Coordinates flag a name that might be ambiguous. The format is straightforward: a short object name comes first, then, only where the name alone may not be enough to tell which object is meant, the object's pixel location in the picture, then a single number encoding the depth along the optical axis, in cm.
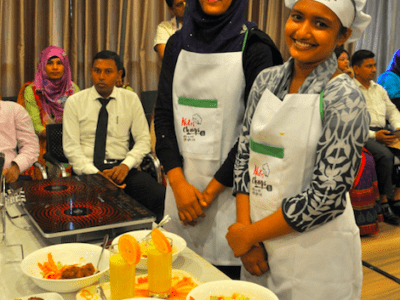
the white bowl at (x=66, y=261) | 102
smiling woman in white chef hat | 109
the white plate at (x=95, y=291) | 100
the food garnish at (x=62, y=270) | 106
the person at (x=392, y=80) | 450
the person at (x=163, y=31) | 358
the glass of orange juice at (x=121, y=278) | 95
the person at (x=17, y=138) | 235
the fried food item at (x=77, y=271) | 106
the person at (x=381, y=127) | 362
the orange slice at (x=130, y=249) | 94
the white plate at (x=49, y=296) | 98
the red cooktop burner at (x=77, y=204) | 131
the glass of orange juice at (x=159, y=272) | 99
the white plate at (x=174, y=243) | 114
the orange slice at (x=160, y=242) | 100
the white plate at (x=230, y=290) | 98
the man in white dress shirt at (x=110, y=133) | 259
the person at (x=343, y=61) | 383
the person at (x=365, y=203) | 329
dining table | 107
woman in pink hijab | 333
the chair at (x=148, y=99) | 402
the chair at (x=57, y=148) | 273
